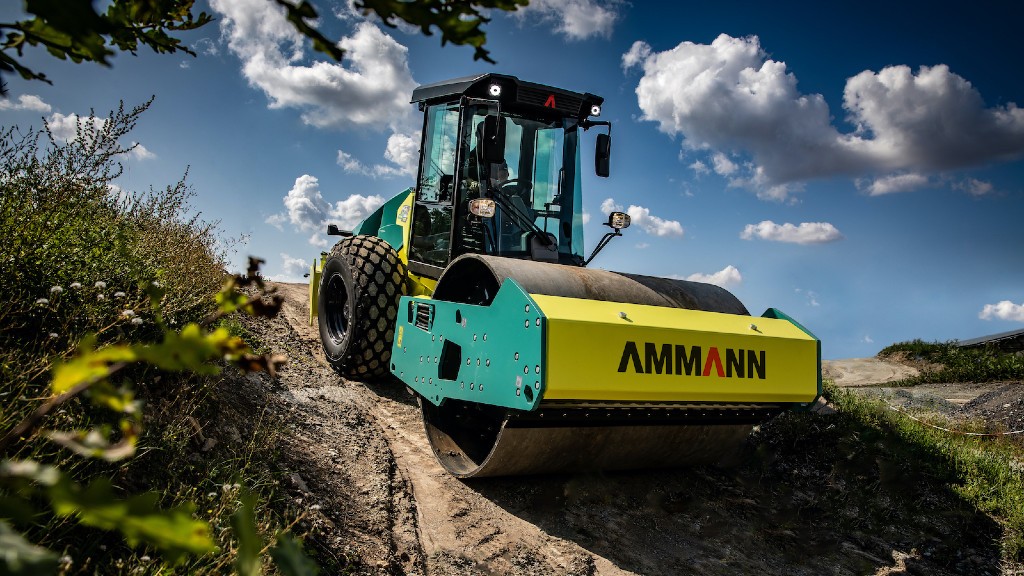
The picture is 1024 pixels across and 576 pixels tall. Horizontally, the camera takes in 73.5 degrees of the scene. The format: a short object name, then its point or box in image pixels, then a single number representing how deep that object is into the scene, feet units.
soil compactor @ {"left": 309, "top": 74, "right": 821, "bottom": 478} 12.02
